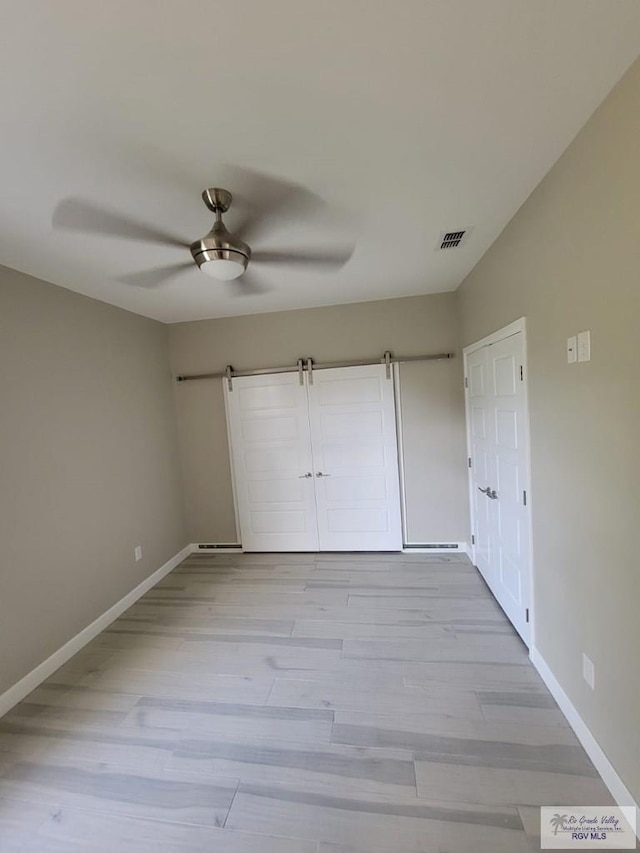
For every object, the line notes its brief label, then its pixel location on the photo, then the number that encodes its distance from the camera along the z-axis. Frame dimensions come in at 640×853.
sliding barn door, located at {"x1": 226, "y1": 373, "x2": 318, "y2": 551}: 3.75
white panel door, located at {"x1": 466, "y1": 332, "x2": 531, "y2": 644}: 2.15
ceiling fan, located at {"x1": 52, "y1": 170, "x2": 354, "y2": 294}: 1.55
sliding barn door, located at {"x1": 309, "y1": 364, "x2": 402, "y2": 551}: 3.60
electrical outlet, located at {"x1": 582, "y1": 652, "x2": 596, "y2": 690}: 1.53
